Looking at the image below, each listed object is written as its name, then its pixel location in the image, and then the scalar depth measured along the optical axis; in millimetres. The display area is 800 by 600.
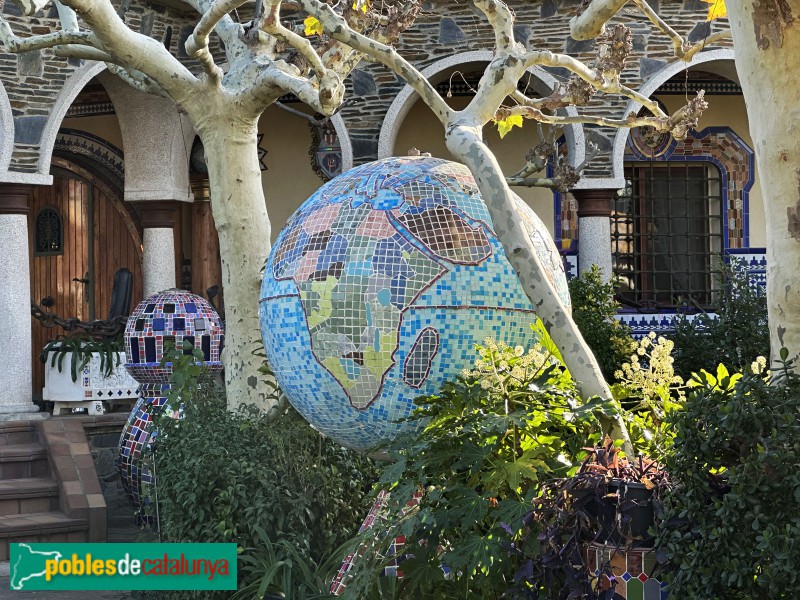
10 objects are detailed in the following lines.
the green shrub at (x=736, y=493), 3730
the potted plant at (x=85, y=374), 12023
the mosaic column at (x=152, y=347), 8984
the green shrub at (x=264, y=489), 6352
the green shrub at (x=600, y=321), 12117
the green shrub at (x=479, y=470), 4594
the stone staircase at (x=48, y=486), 9492
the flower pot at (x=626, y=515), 4289
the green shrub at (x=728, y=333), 11633
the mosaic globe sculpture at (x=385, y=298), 5289
